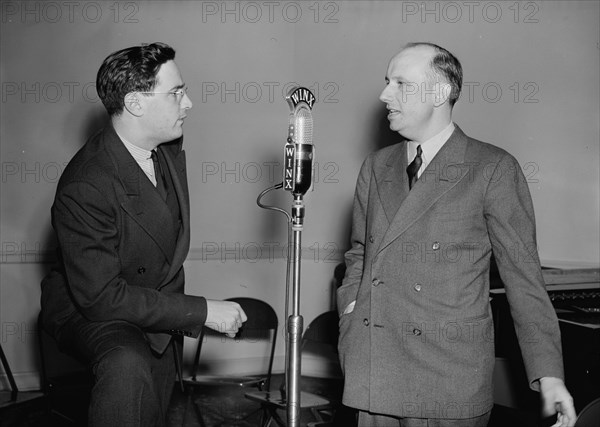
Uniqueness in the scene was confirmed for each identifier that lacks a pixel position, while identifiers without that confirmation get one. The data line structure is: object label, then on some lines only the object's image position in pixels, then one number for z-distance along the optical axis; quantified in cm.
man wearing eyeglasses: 275
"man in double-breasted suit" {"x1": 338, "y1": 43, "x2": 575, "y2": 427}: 259
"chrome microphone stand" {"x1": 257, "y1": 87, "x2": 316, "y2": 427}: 246
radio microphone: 252
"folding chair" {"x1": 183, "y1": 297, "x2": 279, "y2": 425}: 508
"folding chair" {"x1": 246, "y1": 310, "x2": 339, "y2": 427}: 466
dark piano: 337
